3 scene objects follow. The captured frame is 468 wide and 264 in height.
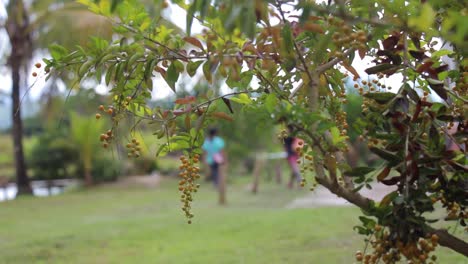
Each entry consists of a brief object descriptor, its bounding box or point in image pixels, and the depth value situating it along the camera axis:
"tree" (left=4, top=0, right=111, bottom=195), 15.78
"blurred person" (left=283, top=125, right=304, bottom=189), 13.45
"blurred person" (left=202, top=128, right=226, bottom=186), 14.79
